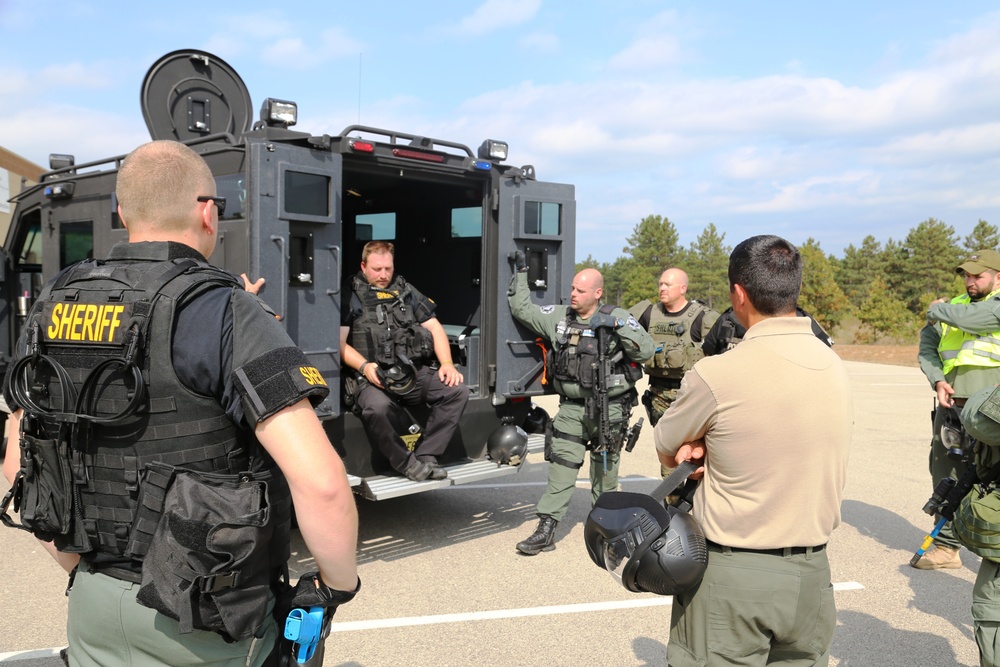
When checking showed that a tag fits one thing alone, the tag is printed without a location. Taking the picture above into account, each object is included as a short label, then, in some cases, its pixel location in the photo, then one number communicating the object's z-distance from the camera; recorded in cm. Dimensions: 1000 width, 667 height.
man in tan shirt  224
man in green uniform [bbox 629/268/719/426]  616
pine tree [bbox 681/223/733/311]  5003
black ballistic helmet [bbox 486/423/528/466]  576
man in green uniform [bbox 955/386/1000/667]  291
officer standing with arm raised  550
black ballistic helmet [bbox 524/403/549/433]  631
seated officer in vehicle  520
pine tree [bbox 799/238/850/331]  3070
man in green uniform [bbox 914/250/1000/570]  507
